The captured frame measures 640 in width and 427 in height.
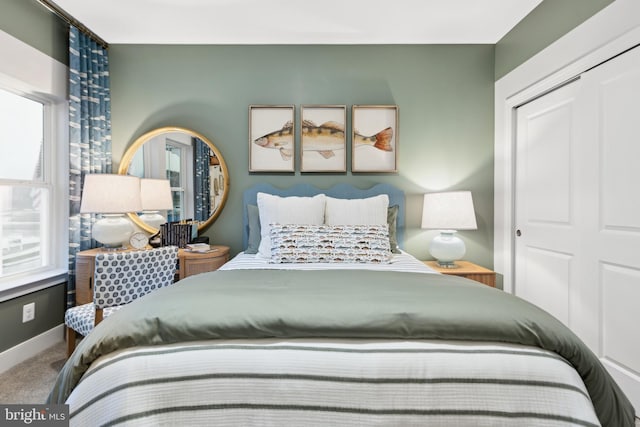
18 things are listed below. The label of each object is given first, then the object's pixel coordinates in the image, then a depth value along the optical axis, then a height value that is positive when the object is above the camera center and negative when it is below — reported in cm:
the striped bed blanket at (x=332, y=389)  93 -53
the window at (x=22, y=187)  230 +19
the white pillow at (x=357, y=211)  256 +2
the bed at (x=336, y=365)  94 -47
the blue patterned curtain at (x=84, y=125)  262 +76
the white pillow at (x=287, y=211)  253 +2
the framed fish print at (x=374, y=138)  297 +71
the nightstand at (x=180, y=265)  249 -43
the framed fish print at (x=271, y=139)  299 +70
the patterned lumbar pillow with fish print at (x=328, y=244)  218 -22
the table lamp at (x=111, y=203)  241 +7
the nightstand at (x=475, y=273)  252 -48
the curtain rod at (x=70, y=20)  237 +155
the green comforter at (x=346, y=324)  102 -37
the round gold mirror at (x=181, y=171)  300 +40
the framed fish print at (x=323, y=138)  298 +71
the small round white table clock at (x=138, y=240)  266 -24
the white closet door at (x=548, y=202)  216 +9
